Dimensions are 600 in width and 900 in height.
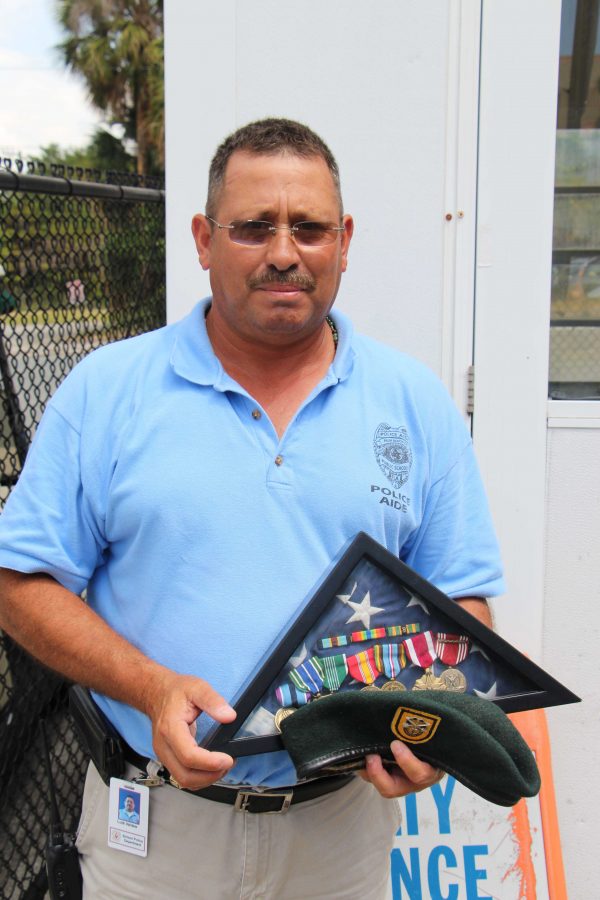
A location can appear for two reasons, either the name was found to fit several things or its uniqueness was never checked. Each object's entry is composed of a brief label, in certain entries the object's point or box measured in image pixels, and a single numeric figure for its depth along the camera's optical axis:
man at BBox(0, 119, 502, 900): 1.71
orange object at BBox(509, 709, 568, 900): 2.59
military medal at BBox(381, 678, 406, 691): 1.63
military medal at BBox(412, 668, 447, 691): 1.65
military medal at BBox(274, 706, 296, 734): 1.57
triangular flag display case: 1.57
